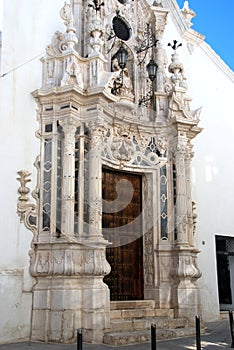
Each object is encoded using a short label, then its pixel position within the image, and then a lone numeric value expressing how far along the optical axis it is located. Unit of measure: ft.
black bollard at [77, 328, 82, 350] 19.84
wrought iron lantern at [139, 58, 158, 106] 41.17
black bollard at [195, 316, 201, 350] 26.20
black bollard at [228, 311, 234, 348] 30.00
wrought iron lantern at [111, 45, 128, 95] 38.96
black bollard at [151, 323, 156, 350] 23.75
